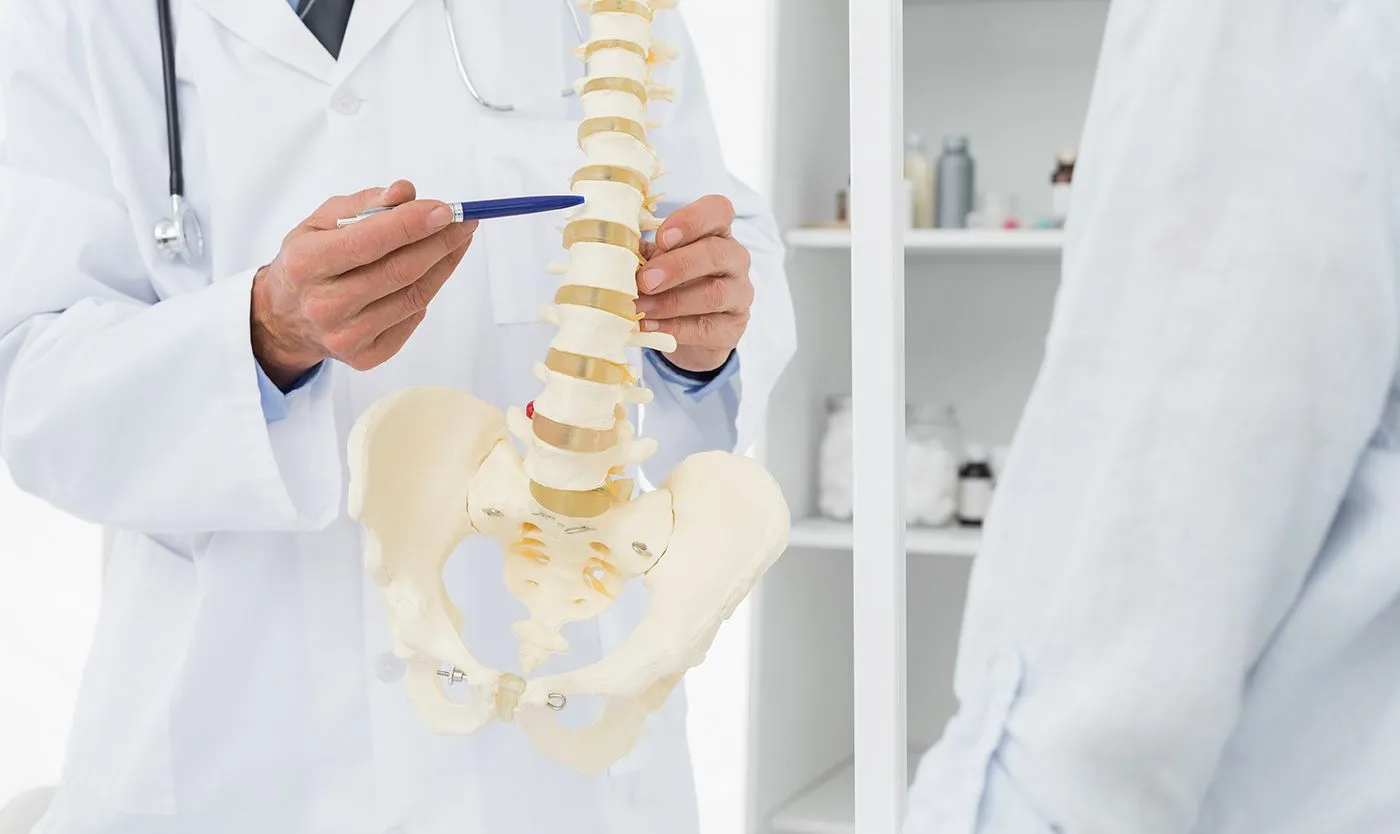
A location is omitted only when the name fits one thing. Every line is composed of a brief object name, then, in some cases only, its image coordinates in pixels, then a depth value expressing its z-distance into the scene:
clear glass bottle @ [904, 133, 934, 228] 1.56
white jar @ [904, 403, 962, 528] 1.50
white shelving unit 1.44
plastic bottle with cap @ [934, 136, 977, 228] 1.54
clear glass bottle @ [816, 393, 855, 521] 1.51
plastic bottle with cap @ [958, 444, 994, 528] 1.51
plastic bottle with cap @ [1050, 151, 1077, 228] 1.49
